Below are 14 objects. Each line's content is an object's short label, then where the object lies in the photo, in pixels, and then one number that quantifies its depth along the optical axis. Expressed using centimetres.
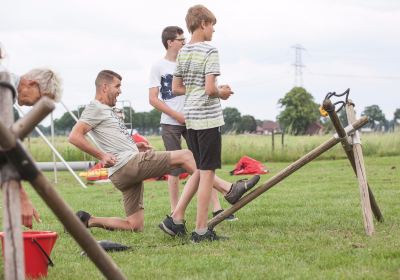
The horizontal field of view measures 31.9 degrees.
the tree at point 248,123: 11275
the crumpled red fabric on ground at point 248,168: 1835
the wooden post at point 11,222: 335
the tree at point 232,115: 11500
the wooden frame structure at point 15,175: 330
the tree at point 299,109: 9531
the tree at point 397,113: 10585
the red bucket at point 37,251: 488
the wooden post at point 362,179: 648
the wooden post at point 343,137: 644
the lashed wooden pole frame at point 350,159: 646
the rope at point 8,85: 344
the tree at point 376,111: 10109
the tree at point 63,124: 8101
